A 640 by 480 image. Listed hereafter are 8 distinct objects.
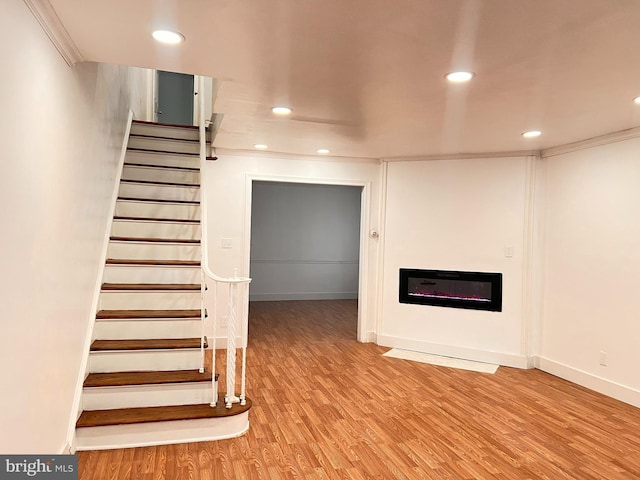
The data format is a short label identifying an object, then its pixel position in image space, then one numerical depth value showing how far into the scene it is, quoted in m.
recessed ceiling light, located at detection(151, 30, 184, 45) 2.00
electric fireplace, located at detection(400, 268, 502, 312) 4.74
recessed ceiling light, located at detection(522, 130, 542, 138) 3.71
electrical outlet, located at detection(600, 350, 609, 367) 3.82
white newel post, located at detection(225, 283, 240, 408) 2.77
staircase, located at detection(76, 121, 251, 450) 2.76
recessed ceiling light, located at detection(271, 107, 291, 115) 3.22
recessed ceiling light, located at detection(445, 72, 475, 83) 2.40
